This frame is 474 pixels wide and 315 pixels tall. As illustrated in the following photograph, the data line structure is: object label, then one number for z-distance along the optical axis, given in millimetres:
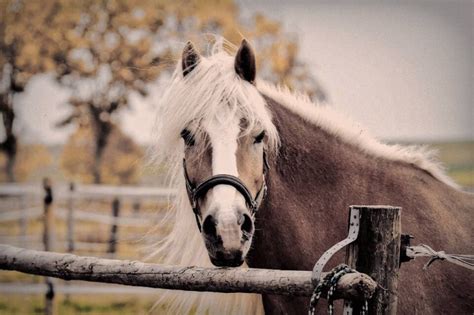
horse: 4996
